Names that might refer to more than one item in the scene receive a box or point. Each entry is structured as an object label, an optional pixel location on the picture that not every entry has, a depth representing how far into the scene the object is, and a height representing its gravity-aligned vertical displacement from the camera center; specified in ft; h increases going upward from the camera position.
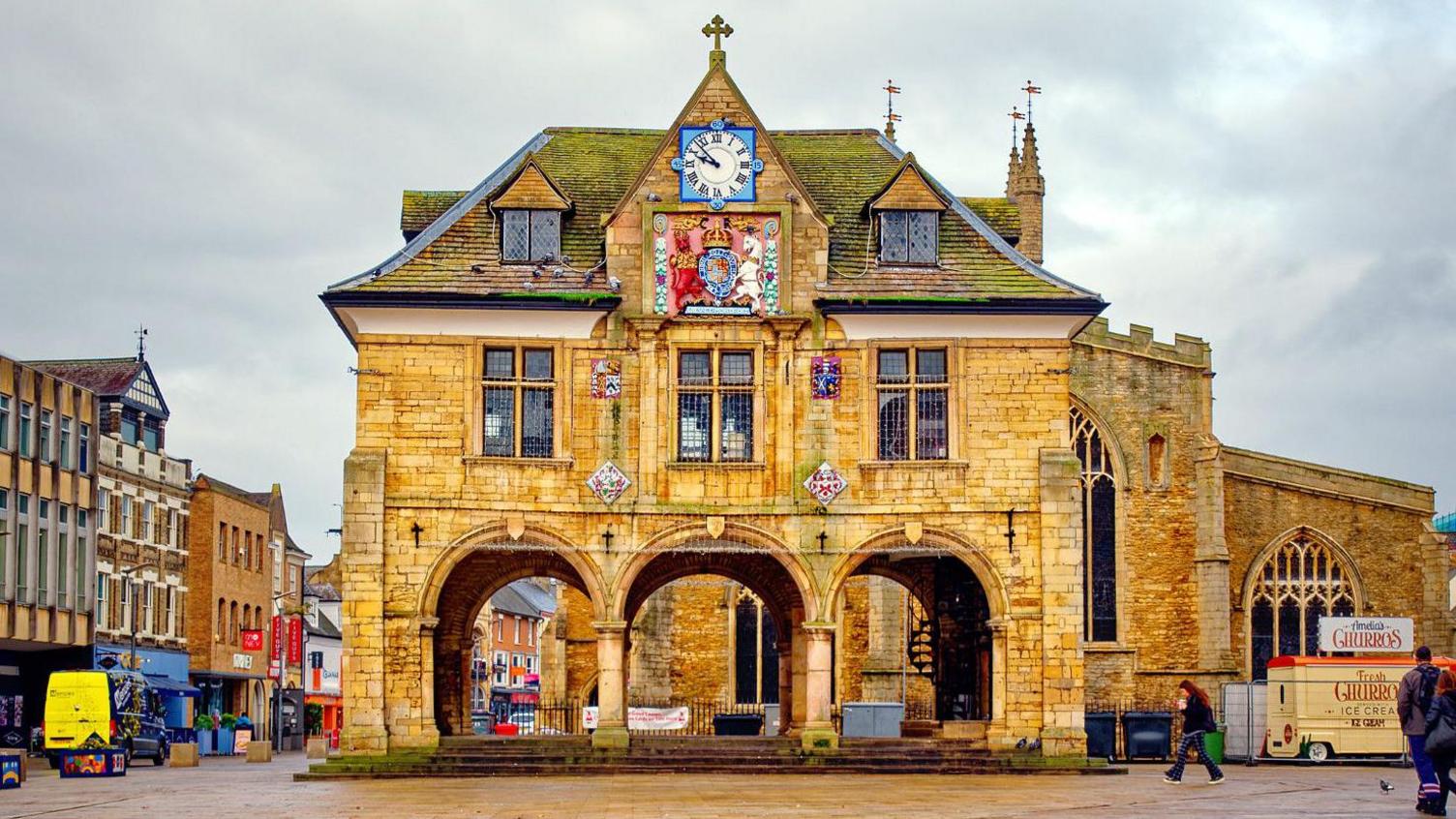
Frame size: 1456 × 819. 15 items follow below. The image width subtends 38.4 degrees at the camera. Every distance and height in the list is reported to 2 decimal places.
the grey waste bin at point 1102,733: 146.10 -9.37
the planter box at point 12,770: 107.96 -8.77
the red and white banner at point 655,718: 163.94 -9.39
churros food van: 134.31 -7.04
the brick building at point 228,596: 226.79 +0.40
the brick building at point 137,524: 200.64 +7.66
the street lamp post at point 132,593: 202.28 +0.63
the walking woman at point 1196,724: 100.01 -6.16
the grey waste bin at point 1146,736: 148.56 -9.73
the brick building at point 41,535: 171.22 +5.54
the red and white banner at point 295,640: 264.72 -5.13
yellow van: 144.36 -7.78
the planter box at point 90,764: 124.47 -9.78
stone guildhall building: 117.29 +10.80
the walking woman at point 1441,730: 70.28 -4.45
